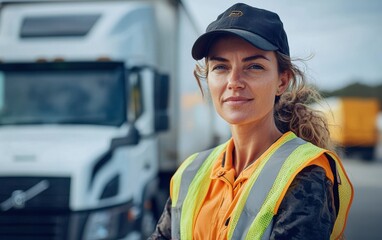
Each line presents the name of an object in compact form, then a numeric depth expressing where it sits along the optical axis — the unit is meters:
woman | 1.47
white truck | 4.68
